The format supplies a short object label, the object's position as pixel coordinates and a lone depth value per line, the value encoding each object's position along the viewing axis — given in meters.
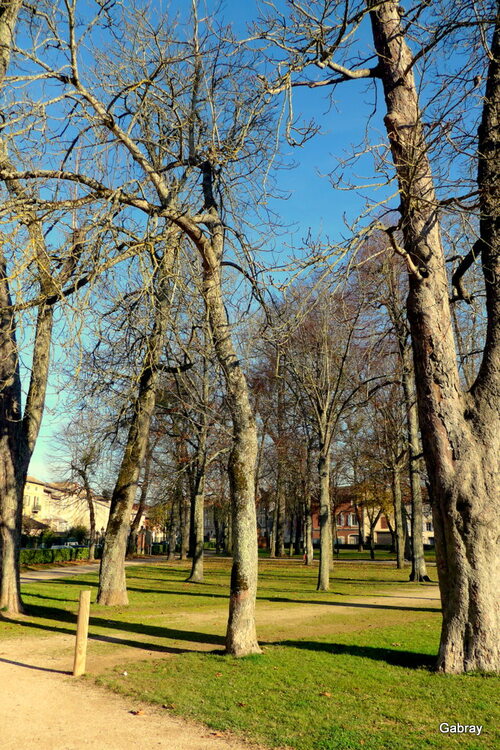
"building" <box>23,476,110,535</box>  81.44
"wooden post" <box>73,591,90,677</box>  7.62
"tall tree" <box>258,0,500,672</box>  7.45
